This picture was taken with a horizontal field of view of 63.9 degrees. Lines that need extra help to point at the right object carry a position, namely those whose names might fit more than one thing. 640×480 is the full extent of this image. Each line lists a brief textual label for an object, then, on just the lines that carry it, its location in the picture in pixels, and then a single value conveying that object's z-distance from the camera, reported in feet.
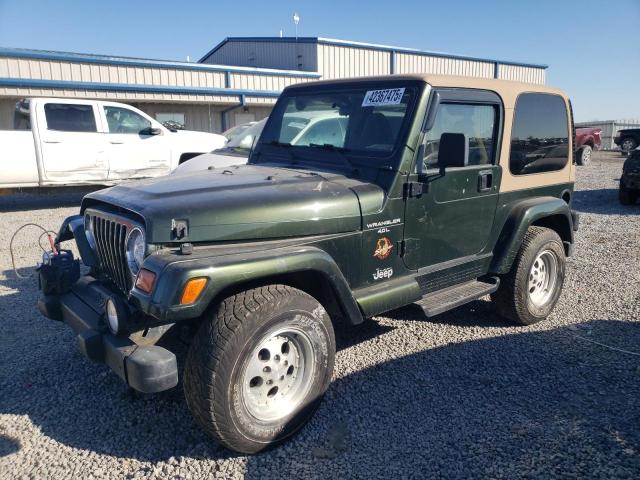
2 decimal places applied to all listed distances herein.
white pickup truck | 31.30
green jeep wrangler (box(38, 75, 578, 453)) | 8.54
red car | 66.13
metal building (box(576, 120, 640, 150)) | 99.53
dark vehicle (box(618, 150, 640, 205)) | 35.06
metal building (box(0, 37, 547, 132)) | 43.86
